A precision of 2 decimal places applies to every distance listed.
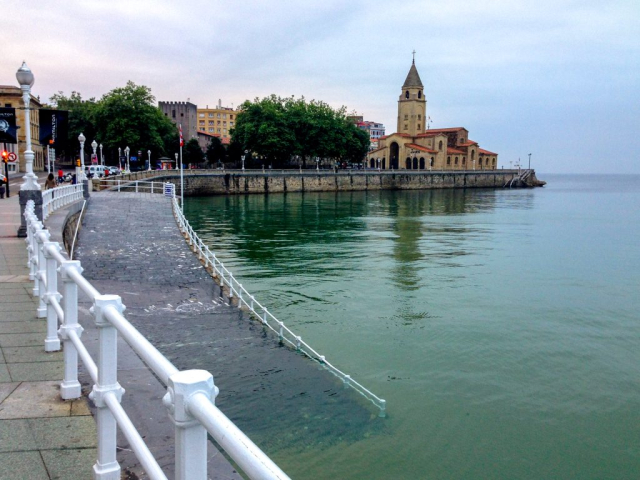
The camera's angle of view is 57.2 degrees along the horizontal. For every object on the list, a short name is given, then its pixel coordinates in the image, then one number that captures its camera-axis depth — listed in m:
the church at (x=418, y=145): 125.06
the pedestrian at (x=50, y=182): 31.23
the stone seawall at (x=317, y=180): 79.88
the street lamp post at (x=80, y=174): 34.62
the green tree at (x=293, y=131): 90.88
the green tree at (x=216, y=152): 109.44
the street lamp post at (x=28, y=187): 15.54
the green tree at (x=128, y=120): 77.12
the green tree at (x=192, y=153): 104.81
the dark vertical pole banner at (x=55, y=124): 22.22
